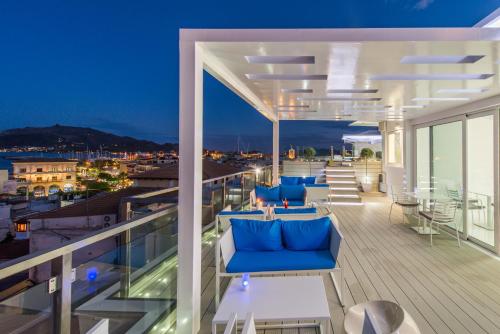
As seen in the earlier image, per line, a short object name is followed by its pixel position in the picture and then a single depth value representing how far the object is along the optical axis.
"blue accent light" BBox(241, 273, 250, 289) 2.40
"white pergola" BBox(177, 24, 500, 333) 2.63
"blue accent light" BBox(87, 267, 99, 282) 1.83
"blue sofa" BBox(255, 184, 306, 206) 6.75
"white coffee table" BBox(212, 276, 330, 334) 2.01
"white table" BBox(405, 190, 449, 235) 6.04
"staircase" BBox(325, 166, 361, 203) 9.87
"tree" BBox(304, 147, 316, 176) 13.93
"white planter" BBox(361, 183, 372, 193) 11.85
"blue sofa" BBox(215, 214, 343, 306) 3.21
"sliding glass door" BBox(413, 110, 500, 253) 4.95
